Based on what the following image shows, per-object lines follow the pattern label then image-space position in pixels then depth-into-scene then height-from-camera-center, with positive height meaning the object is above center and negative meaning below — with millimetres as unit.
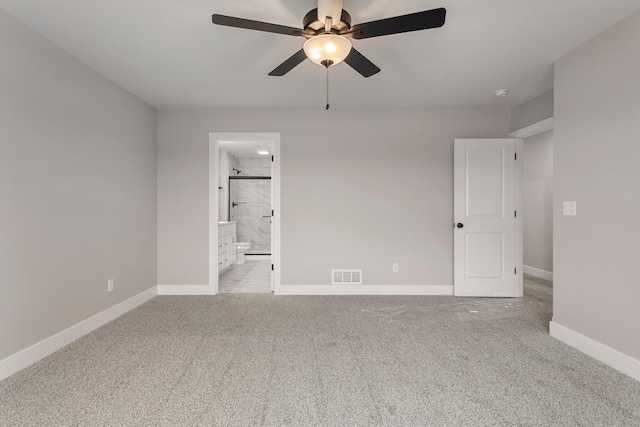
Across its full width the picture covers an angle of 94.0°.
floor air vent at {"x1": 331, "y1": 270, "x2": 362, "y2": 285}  3926 -817
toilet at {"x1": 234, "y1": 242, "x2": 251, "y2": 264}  6270 -786
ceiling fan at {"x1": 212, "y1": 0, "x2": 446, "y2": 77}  1628 +1077
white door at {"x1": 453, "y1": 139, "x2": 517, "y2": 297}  3760 +2
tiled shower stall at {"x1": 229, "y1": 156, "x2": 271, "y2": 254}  7766 +283
